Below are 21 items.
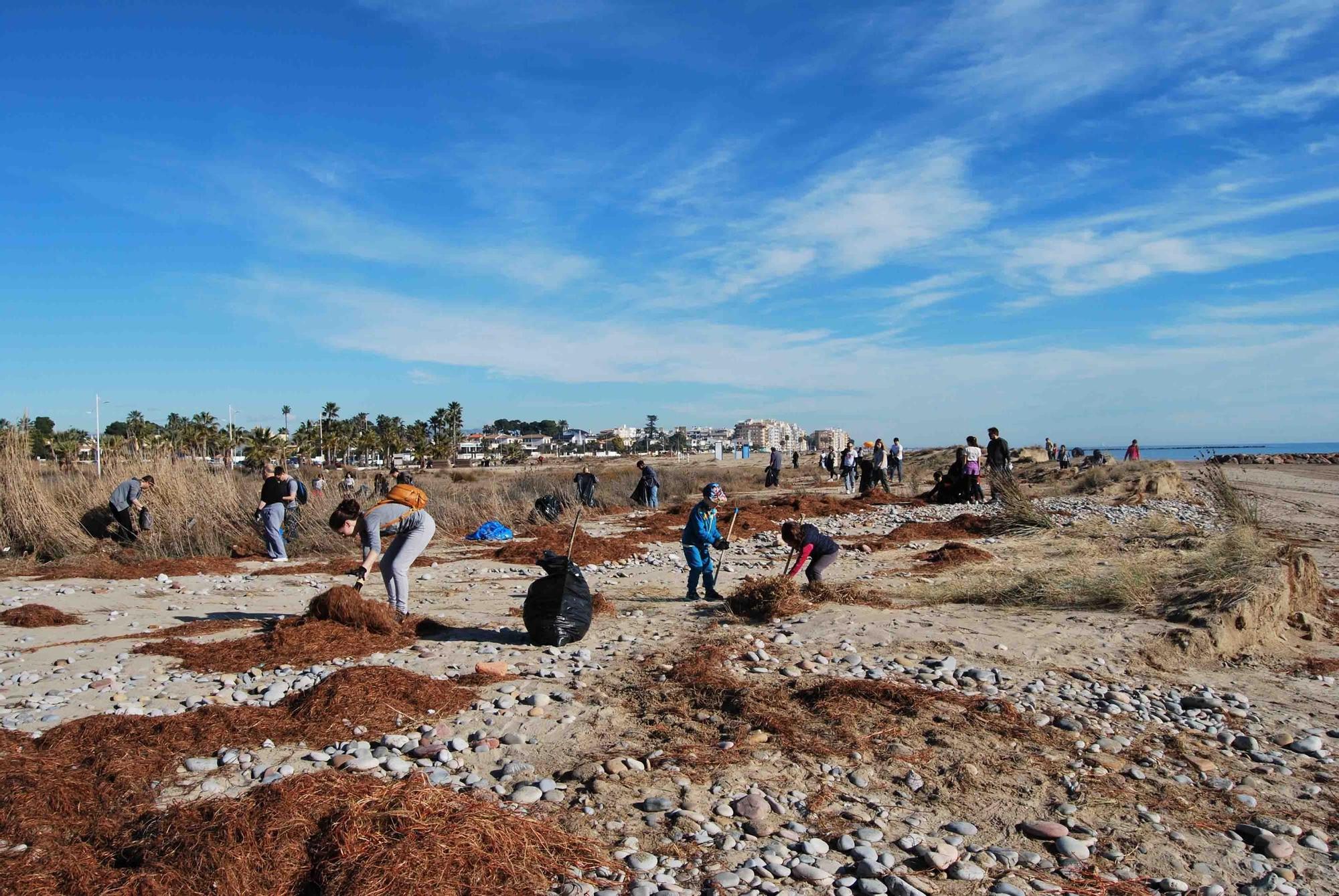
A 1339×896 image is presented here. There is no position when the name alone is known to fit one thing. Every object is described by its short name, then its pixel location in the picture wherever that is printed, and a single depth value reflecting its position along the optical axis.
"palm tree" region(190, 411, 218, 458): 74.38
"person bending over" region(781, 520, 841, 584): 9.85
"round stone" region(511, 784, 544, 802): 4.75
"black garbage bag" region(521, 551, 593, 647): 8.07
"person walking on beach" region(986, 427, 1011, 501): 21.17
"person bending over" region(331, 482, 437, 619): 8.81
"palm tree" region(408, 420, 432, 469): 82.94
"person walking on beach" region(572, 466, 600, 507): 22.20
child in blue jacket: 10.12
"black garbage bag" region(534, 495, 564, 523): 20.39
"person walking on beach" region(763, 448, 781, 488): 32.72
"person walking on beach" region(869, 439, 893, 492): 26.72
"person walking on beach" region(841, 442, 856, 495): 28.42
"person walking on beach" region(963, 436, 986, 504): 22.66
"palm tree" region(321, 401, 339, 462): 94.19
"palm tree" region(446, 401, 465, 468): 104.94
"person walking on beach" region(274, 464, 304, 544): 14.69
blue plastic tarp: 17.98
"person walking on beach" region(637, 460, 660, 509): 23.50
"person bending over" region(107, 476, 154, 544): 15.35
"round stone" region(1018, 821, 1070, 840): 4.39
